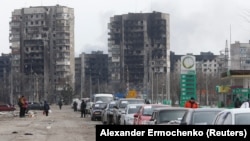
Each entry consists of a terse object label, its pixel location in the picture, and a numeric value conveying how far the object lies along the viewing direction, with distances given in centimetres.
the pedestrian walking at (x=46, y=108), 6497
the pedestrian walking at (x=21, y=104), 5559
